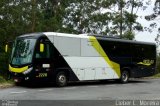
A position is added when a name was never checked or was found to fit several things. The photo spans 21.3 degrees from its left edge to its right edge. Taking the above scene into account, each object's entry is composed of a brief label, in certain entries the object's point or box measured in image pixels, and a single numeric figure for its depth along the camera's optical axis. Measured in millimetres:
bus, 22875
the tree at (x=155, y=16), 54281
